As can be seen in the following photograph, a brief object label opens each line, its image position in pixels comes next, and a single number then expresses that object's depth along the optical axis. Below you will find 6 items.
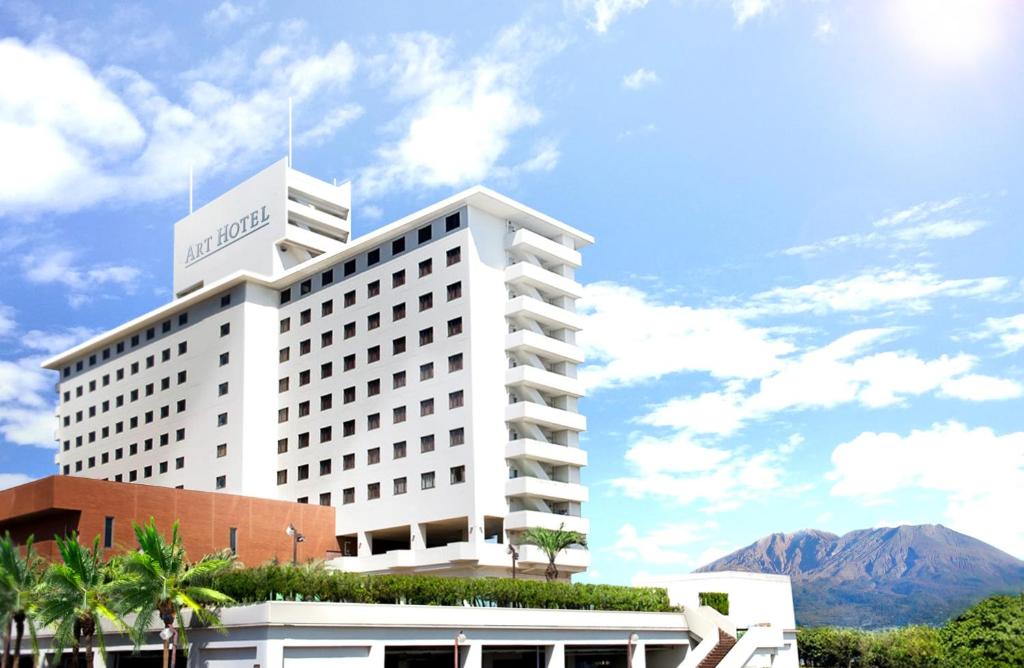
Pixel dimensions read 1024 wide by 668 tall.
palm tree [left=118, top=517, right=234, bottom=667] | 36.34
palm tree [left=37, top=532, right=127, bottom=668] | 37.62
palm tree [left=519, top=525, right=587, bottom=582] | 61.28
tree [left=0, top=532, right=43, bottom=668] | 41.06
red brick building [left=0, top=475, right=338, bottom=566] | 55.16
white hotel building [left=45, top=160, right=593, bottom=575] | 64.12
